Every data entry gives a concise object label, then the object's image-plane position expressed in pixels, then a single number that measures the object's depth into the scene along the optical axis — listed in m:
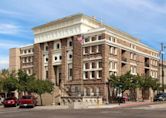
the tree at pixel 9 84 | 36.93
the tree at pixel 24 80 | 37.07
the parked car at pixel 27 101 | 29.04
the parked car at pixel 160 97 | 38.34
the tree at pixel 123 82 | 36.26
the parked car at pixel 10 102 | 32.30
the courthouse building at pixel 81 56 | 40.27
